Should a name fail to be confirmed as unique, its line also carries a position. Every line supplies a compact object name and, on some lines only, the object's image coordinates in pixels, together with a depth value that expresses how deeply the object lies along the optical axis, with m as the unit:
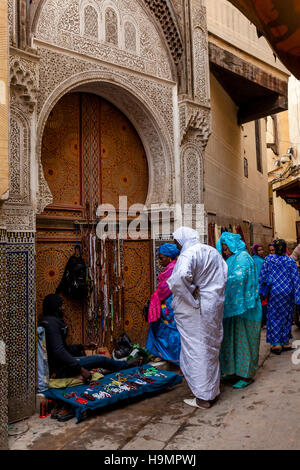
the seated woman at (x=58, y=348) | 4.03
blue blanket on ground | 3.65
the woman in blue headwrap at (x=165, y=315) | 4.80
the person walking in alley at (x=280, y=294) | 5.54
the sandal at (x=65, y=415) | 3.62
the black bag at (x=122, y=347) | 5.11
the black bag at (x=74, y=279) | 4.75
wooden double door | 4.83
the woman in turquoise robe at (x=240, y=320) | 4.24
